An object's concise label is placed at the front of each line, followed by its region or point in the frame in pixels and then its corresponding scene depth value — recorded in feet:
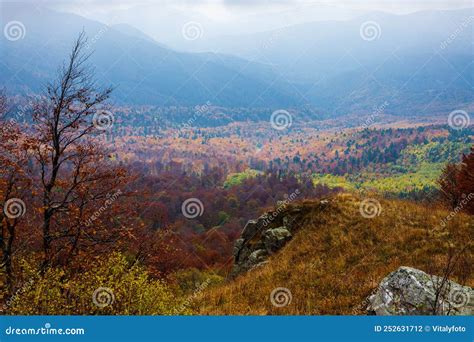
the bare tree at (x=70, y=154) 52.54
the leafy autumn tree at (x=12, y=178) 52.85
